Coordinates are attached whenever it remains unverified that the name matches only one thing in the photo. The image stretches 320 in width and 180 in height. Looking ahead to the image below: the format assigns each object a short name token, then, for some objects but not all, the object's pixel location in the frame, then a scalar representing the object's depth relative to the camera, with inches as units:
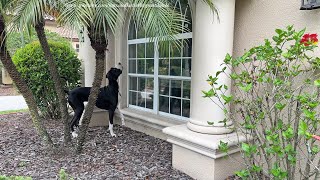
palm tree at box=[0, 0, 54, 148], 156.9
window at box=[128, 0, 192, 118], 211.5
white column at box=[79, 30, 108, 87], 268.1
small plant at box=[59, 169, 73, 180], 91.6
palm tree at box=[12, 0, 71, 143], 114.4
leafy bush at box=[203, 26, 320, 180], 98.0
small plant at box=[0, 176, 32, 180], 87.5
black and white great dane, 224.7
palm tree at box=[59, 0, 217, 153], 108.9
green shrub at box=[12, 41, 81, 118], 289.7
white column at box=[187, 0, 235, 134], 141.9
